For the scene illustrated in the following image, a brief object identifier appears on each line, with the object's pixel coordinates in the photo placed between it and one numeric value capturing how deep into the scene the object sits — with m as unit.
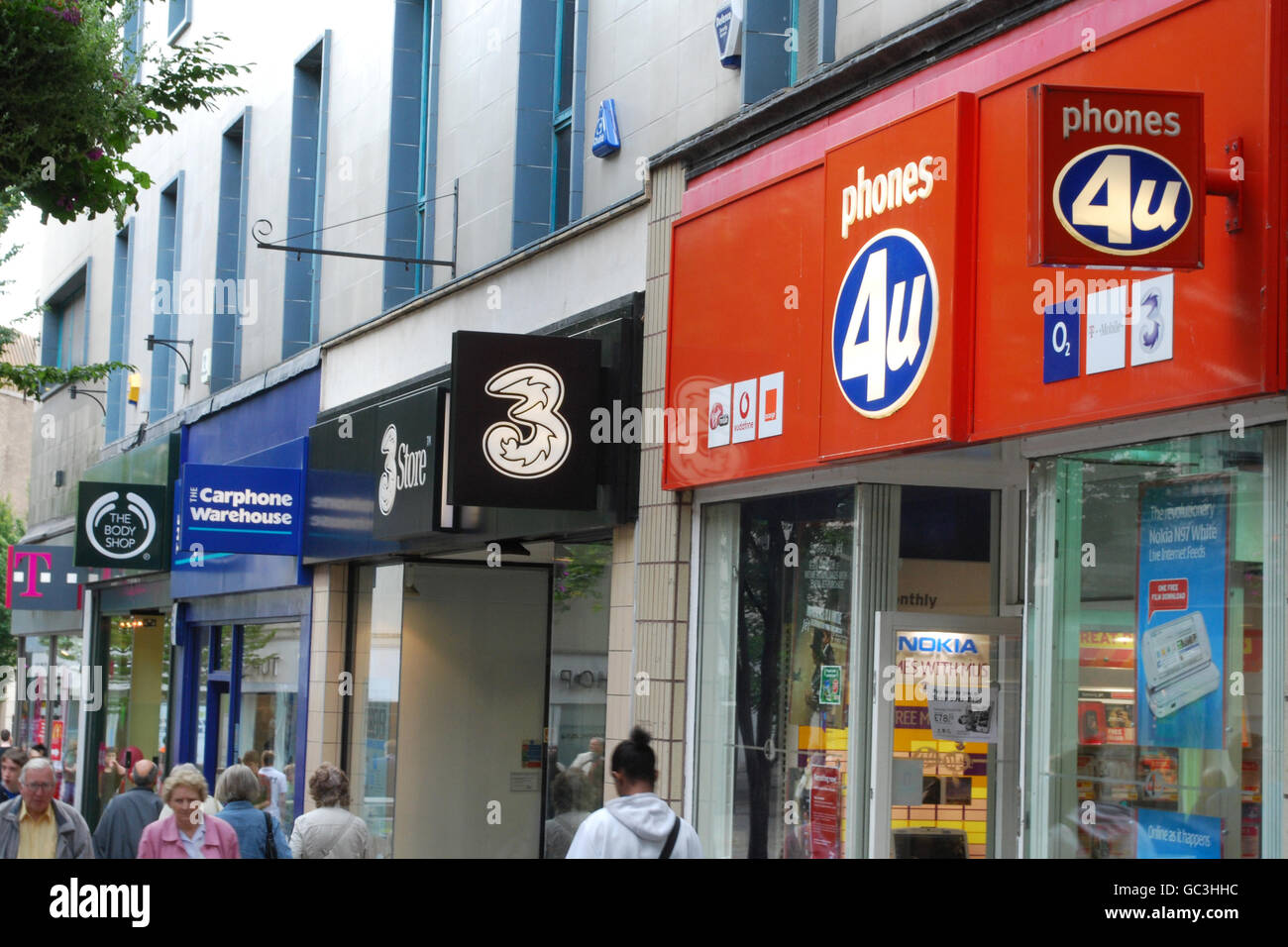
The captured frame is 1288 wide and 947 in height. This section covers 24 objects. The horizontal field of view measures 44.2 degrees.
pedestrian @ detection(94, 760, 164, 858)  9.58
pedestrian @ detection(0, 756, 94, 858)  7.86
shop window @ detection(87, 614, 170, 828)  24.59
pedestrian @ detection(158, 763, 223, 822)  8.15
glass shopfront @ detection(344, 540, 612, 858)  14.41
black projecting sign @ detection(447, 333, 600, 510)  10.40
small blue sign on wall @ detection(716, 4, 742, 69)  9.97
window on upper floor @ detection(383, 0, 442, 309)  15.41
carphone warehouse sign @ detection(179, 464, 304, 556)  15.36
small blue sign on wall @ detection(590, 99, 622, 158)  11.47
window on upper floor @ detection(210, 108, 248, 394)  20.45
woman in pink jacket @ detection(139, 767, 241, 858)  7.96
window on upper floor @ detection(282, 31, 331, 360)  18.11
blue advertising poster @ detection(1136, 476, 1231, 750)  6.04
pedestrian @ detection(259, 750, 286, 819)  15.84
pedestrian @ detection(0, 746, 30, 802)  12.44
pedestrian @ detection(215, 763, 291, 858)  8.70
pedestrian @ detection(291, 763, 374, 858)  8.89
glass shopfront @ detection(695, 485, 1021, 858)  8.38
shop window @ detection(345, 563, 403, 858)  14.48
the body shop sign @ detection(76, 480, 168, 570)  20.17
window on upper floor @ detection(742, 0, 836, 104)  9.83
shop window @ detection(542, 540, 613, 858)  11.95
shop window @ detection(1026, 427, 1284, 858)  5.84
